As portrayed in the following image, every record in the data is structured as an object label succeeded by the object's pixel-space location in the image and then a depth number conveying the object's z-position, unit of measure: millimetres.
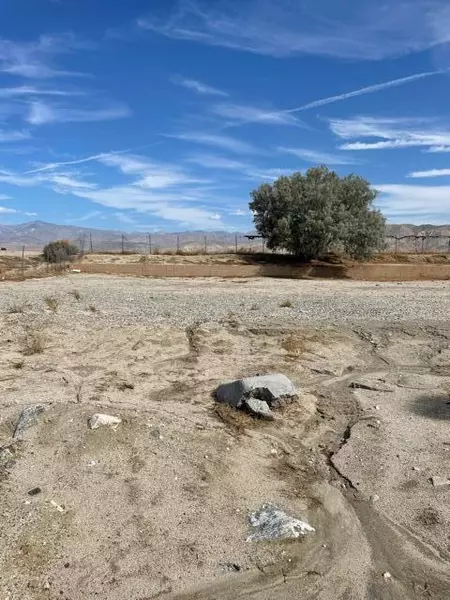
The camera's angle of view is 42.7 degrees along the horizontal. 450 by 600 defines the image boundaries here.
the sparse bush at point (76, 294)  19609
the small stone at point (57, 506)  5027
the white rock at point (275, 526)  4742
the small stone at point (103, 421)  6480
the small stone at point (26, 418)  6400
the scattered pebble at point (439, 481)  5711
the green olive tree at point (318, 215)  34969
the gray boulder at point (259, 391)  7566
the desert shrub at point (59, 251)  37906
